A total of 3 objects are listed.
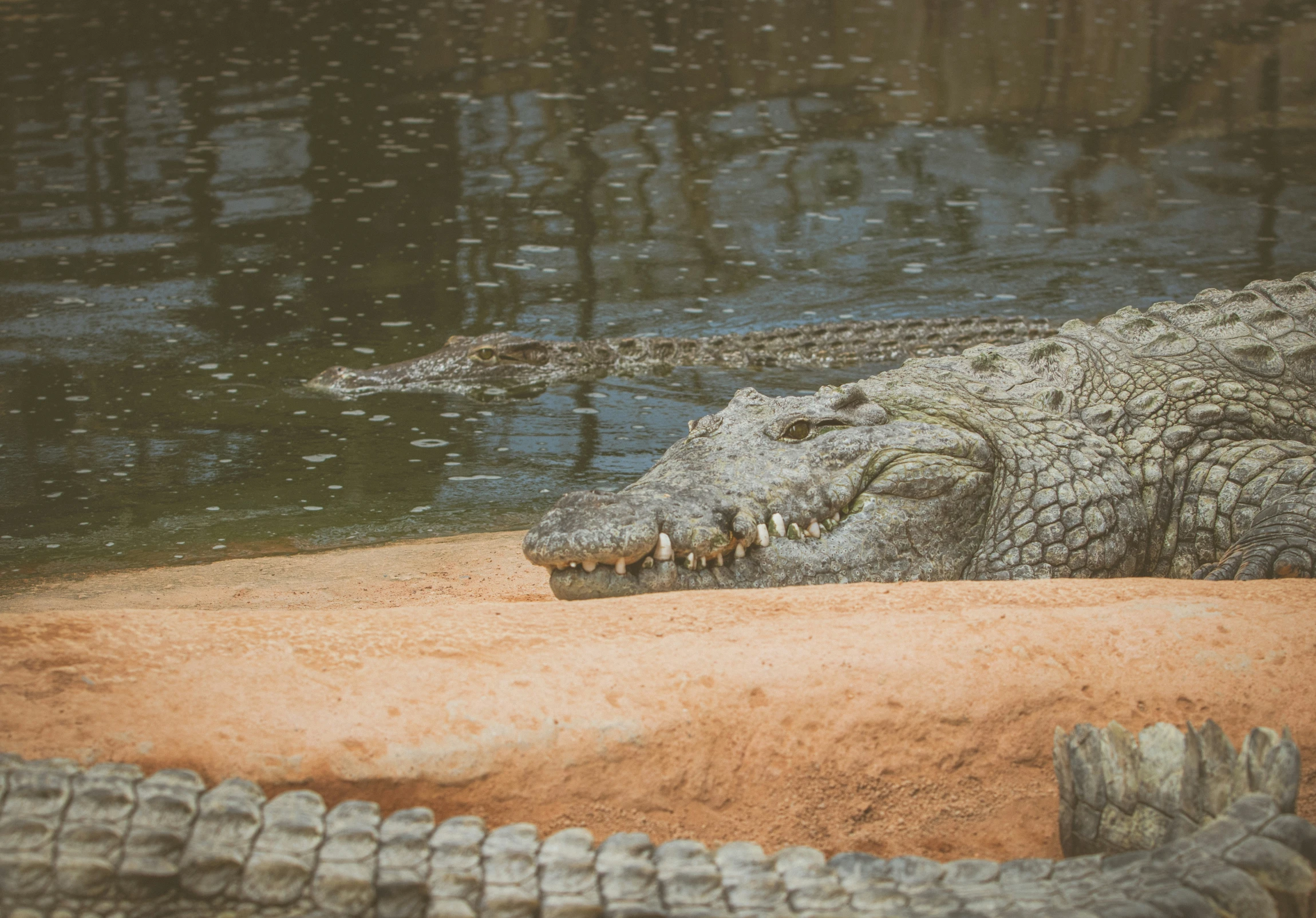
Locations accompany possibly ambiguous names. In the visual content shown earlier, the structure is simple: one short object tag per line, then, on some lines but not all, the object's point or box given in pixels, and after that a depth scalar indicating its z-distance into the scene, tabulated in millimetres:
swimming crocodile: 15945
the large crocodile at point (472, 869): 3857
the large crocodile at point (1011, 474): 7062
